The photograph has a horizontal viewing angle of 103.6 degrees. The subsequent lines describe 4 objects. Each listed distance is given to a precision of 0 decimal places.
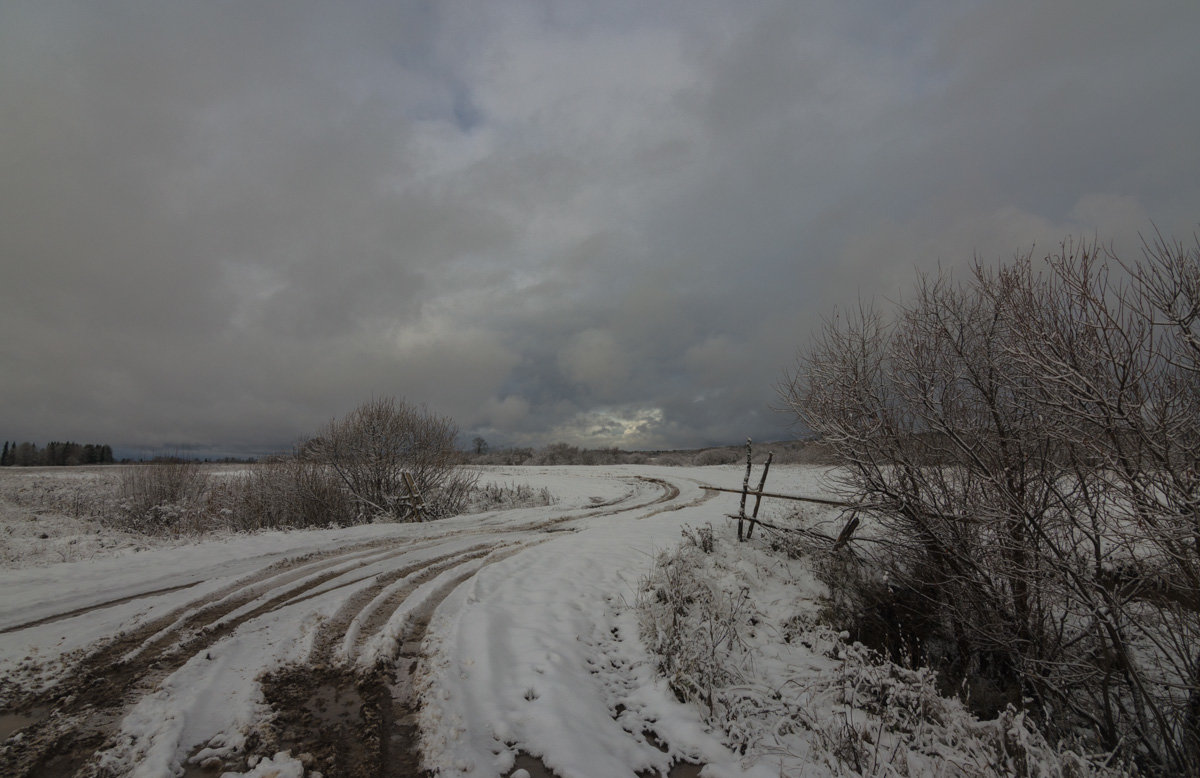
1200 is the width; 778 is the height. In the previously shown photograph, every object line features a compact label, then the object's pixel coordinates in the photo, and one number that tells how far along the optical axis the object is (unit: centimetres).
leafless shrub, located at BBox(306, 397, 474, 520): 1961
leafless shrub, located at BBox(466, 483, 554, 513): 2136
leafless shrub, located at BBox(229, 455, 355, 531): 1773
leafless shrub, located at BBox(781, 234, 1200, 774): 449
